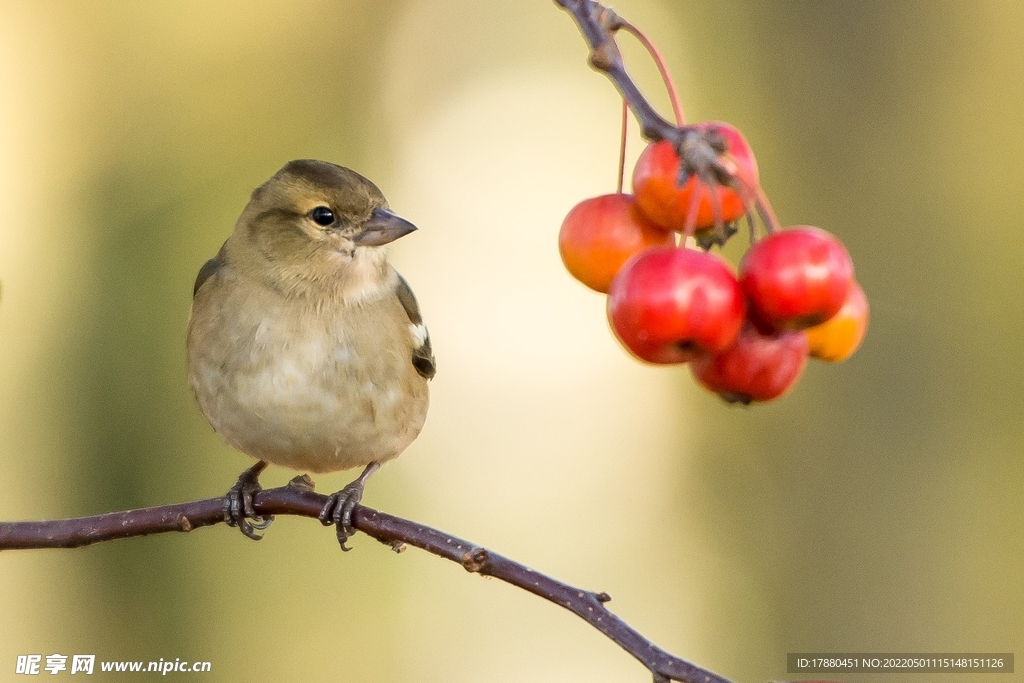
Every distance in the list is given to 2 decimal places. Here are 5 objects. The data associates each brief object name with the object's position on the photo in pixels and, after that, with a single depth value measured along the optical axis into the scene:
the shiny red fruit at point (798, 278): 3.80
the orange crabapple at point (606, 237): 4.67
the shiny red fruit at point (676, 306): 3.80
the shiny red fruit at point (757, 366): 4.06
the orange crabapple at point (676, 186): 4.23
